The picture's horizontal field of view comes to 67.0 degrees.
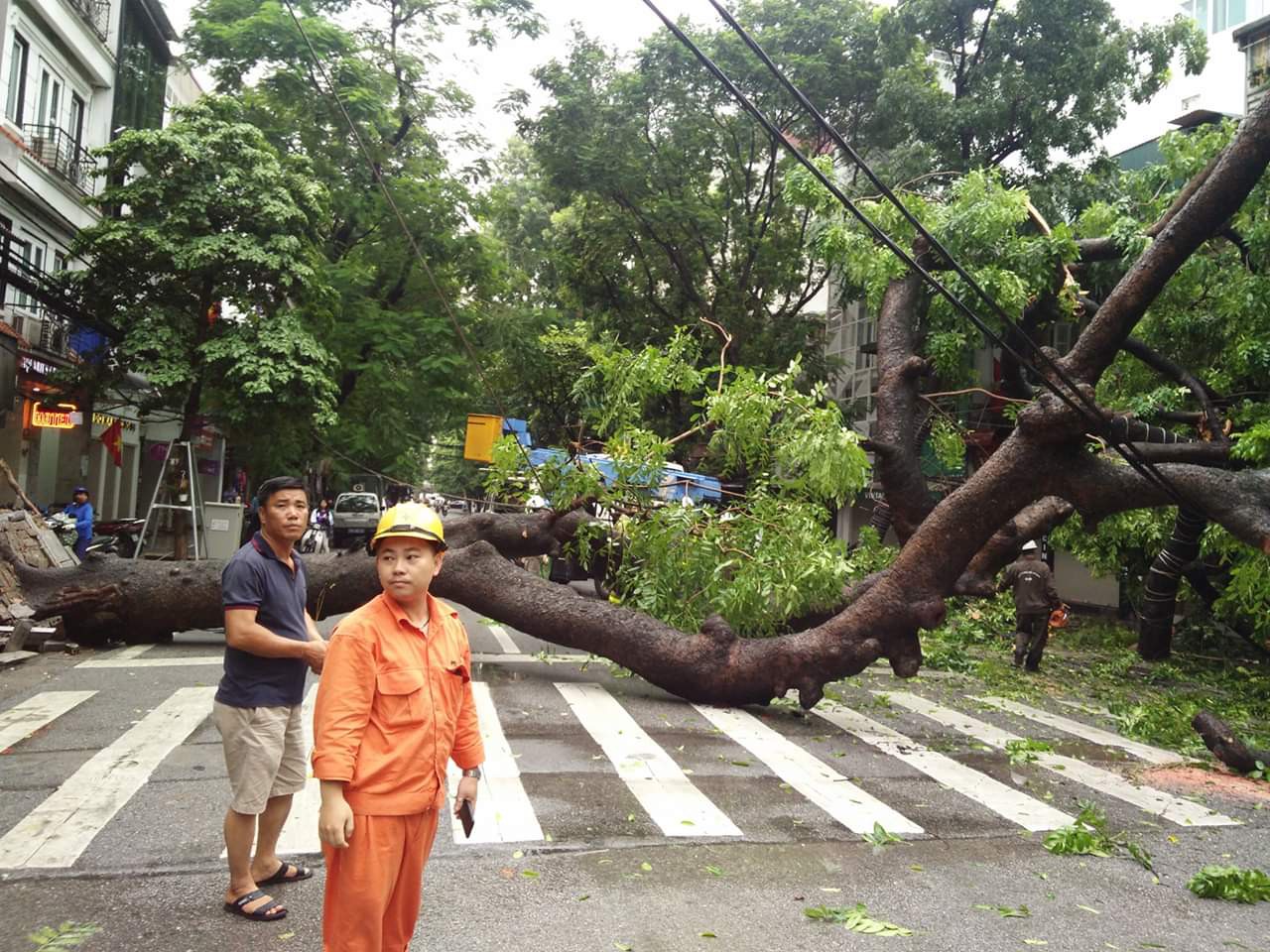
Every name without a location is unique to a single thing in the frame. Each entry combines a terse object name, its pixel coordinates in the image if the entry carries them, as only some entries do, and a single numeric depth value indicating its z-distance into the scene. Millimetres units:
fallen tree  7812
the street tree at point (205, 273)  15703
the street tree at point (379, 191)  18547
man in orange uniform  2746
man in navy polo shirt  3920
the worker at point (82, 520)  16047
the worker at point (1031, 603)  12039
